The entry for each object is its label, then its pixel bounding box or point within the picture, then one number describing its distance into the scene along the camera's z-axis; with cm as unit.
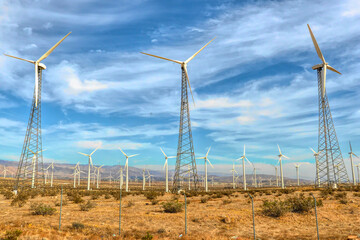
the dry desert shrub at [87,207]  3303
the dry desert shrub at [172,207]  3123
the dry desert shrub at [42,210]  2916
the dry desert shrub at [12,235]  1727
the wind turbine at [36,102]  5806
